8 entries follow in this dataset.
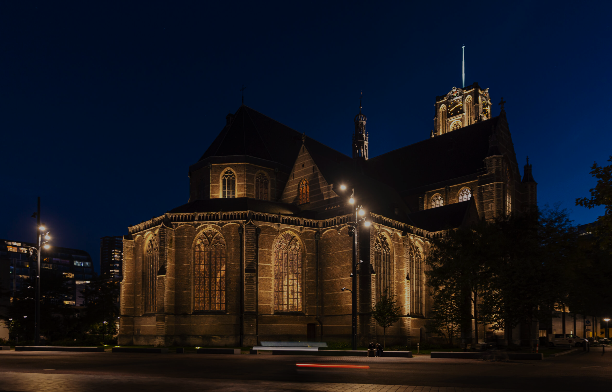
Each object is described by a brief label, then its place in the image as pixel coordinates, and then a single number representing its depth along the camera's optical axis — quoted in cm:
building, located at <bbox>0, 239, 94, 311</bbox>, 18688
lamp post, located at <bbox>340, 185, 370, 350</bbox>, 3081
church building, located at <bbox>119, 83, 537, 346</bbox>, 4347
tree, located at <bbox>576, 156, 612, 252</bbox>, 1833
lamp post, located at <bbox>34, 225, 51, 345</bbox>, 3538
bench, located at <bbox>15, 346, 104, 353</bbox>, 3474
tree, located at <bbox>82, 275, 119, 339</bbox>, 6844
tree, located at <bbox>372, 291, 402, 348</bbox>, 4147
